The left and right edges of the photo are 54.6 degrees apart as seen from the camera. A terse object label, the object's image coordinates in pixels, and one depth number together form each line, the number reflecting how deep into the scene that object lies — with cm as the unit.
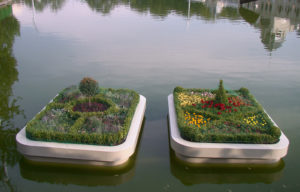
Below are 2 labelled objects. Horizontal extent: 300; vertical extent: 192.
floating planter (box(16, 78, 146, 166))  728
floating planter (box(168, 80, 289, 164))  744
